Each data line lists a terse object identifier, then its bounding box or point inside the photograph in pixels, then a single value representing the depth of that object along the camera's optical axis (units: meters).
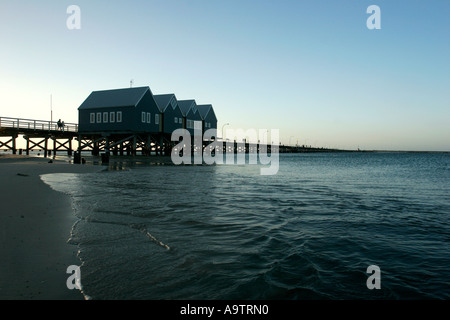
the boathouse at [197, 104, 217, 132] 64.92
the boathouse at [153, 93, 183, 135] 50.06
